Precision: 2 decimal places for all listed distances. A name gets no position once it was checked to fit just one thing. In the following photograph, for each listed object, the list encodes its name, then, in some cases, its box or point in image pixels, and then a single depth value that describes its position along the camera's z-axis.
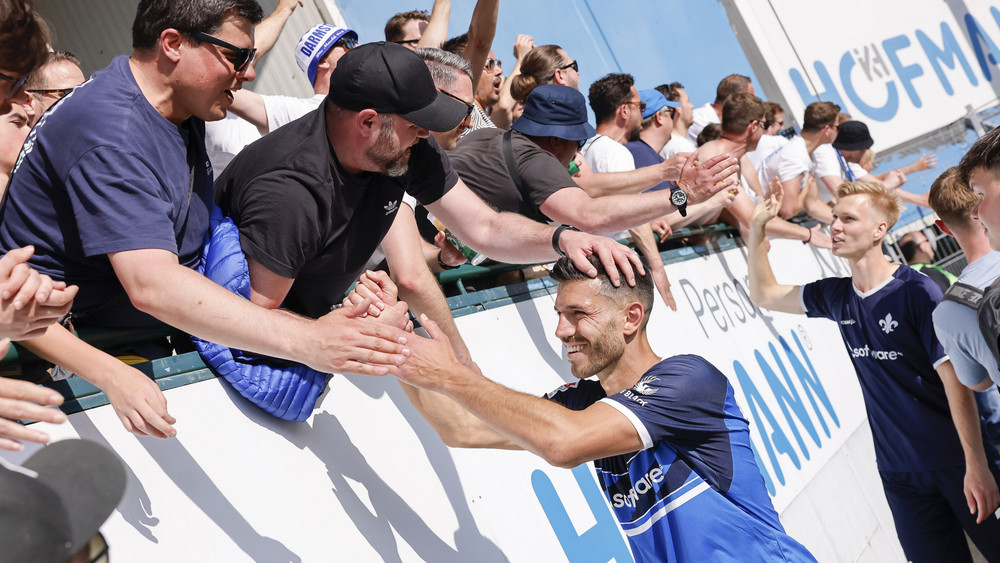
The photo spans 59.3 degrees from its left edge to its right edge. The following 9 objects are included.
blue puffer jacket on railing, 2.60
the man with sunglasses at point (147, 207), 2.13
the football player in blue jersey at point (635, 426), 2.48
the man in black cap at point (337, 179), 2.64
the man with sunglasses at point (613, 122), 5.58
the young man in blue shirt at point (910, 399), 4.36
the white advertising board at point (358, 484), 2.36
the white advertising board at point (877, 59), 12.21
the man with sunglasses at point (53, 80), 3.54
